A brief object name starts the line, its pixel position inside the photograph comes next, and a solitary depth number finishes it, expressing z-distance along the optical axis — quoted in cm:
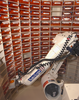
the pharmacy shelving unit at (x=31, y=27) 186
